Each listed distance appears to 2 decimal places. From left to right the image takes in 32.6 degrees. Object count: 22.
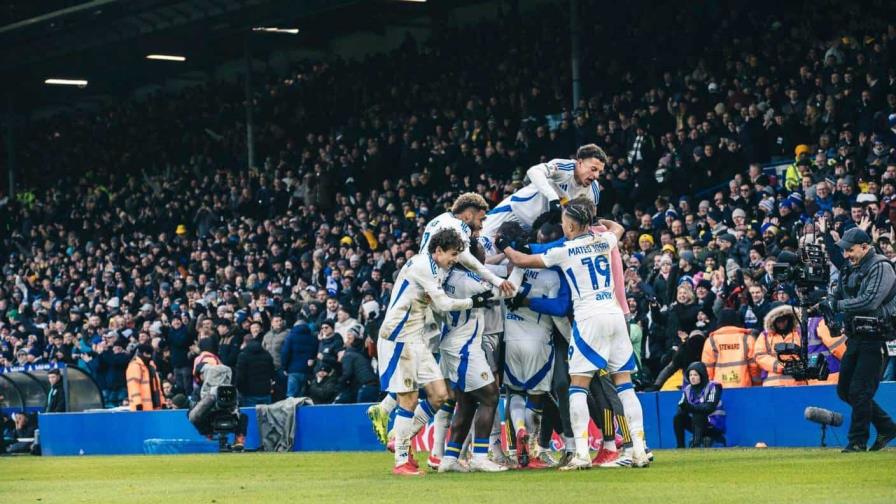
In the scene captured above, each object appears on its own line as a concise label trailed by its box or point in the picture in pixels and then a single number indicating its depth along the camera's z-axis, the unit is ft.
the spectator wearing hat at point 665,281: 67.00
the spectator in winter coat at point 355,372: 72.84
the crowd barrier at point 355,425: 53.06
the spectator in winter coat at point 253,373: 78.02
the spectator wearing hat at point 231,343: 82.89
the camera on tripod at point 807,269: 46.19
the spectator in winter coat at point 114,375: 93.15
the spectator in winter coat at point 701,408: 54.80
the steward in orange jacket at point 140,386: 86.74
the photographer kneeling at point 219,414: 71.67
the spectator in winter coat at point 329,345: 75.87
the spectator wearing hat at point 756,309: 60.95
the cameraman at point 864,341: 44.52
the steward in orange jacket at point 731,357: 58.08
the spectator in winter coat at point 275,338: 82.99
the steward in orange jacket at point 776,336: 56.34
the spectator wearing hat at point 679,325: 60.75
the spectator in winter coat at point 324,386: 74.38
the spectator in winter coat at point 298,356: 78.33
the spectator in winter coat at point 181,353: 90.38
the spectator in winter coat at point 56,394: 90.68
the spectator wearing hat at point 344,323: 79.97
